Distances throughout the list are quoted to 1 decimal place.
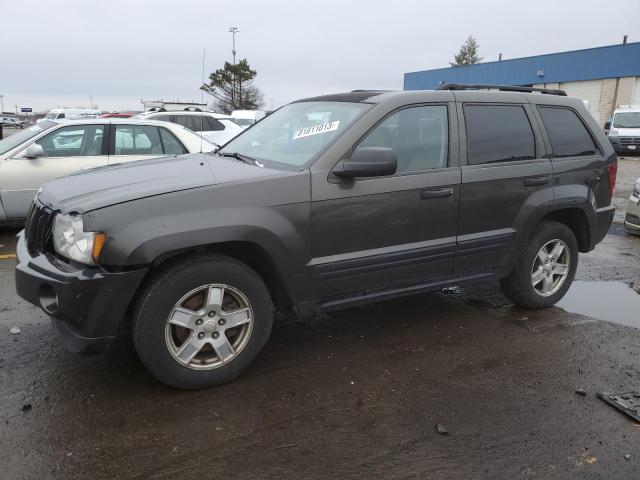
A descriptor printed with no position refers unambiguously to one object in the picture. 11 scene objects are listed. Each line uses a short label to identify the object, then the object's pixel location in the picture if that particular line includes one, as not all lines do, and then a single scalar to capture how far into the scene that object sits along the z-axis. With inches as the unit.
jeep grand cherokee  116.7
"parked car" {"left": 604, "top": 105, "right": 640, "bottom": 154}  985.5
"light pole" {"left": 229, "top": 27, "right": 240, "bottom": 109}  1847.9
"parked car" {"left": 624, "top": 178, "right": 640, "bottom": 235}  305.3
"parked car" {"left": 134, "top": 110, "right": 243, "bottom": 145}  524.1
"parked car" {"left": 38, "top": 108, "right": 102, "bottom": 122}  1252.8
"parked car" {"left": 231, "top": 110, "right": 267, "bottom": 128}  775.5
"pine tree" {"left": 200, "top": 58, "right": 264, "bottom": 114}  1847.9
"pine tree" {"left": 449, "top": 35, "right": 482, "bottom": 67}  3334.2
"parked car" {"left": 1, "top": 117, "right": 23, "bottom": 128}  2064.2
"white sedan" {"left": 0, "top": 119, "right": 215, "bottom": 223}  276.7
